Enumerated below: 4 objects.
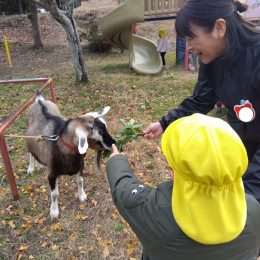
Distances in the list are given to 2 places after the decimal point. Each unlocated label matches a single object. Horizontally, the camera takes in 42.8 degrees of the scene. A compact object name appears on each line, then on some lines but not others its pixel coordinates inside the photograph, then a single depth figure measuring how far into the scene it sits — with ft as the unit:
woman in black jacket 5.25
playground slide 29.30
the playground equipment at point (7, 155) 10.79
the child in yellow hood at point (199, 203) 3.44
